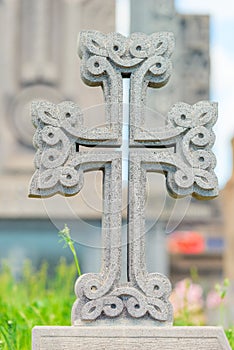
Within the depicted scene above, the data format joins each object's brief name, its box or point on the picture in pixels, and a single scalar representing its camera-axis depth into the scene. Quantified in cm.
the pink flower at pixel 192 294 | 761
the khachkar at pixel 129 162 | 349
